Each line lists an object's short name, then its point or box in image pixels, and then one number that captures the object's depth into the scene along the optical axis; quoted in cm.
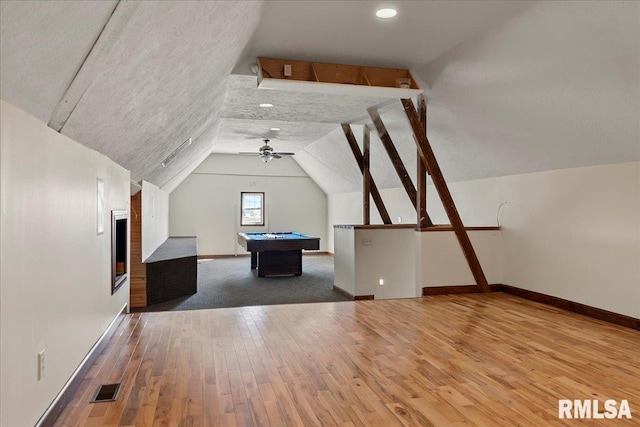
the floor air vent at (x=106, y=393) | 253
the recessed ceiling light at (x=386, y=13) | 348
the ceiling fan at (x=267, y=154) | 888
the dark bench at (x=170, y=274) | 646
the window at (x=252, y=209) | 1293
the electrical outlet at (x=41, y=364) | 212
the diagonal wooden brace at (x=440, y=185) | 554
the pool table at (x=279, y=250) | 822
